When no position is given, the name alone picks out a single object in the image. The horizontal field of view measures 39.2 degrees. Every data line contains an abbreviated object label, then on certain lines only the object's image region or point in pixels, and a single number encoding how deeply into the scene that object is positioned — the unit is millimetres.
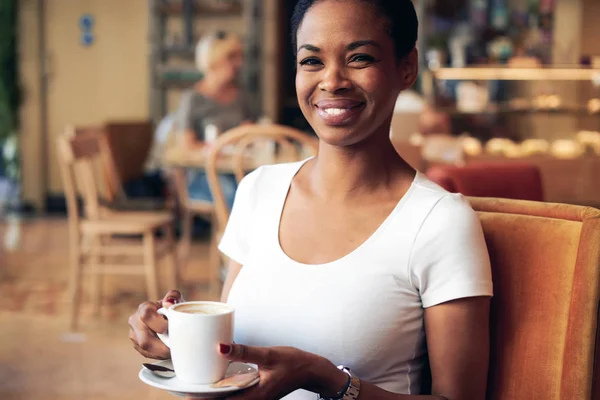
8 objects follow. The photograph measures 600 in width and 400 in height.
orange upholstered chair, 1138
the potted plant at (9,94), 7512
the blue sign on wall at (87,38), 7812
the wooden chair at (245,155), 3580
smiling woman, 1117
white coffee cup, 1016
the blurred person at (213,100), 5109
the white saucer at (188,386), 988
